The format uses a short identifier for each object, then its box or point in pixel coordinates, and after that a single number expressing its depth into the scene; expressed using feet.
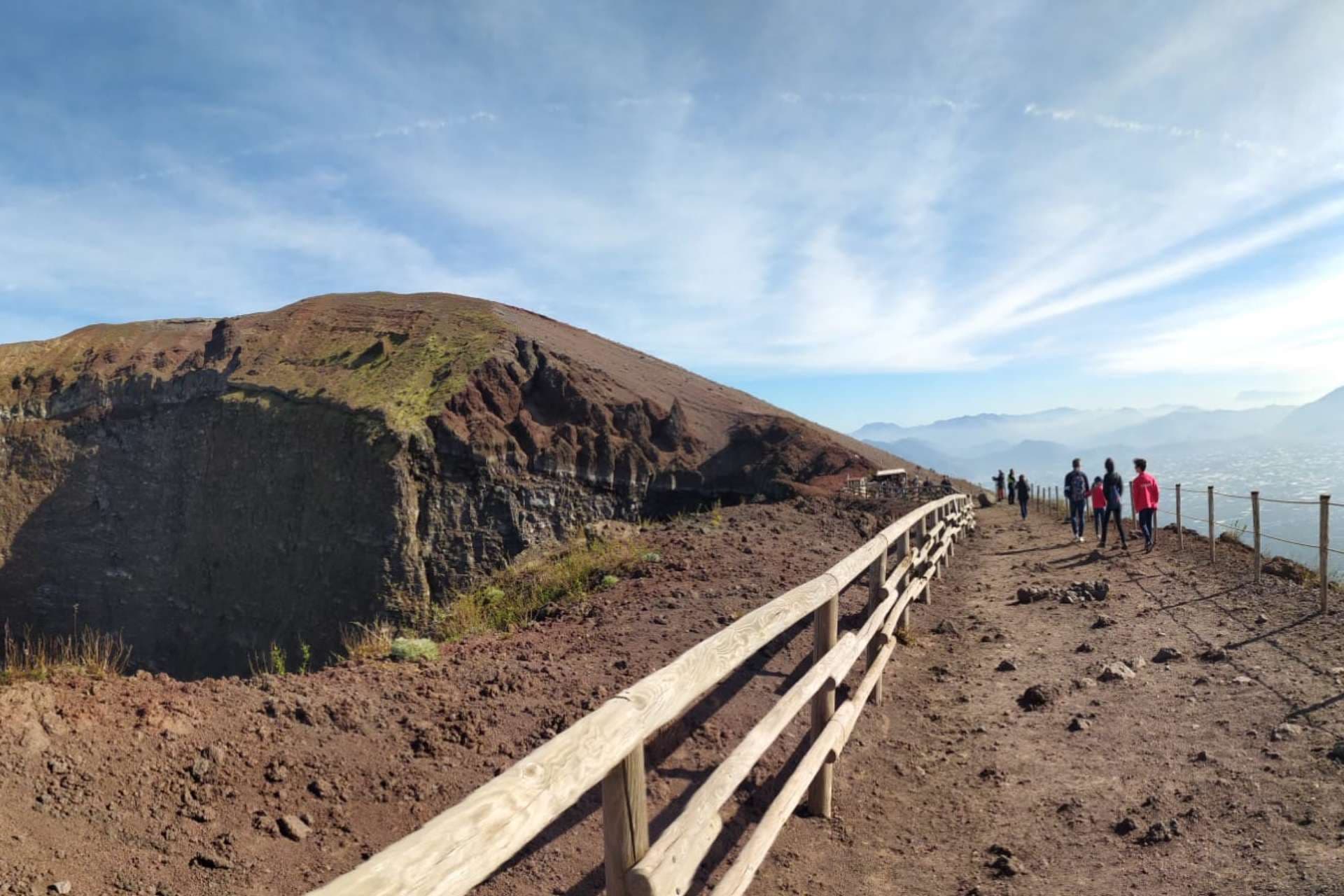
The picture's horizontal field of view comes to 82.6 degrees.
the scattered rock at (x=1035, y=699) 21.26
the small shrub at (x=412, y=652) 20.97
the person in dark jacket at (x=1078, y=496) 55.11
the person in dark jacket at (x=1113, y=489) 50.31
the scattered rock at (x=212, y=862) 11.04
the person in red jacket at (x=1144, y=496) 46.70
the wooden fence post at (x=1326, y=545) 26.94
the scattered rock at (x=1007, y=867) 13.15
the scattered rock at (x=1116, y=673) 22.43
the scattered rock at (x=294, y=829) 12.05
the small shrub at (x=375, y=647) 21.83
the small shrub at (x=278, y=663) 20.03
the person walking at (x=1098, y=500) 52.54
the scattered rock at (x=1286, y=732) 16.65
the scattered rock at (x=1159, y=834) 13.37
